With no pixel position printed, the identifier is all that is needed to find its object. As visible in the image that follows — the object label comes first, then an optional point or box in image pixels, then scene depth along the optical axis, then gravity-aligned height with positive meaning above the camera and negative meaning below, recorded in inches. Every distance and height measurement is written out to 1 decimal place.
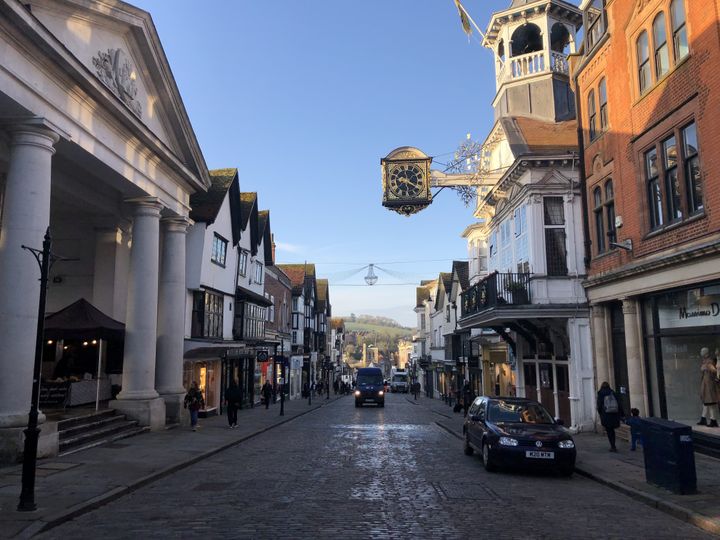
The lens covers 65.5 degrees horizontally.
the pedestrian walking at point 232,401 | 788.6 -69.2
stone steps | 529.7 -81.6
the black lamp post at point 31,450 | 300.7 -52.5
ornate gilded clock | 845.2 +250.7
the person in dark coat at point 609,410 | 551.8 -61.7
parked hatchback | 434.9 -70.6
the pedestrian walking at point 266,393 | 1218.0 -90.3
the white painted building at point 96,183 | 459.8 +202.1
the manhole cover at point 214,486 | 385.1 -94.1
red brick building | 487.5 +156.5
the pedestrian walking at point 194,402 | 740.0 -67.7
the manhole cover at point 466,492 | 358.0 -94.5
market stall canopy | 646.5 +33.5
